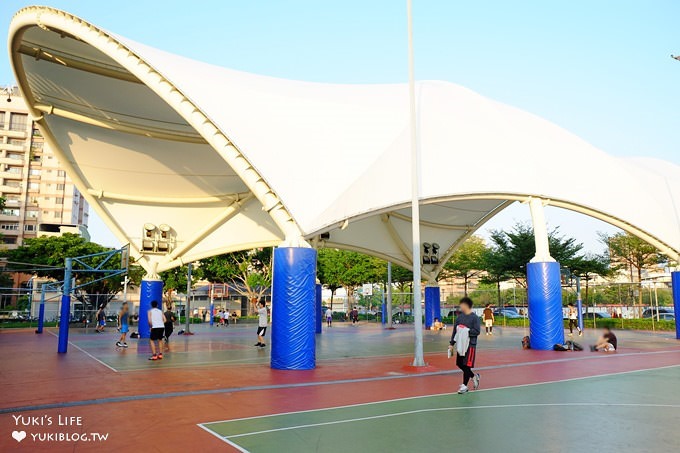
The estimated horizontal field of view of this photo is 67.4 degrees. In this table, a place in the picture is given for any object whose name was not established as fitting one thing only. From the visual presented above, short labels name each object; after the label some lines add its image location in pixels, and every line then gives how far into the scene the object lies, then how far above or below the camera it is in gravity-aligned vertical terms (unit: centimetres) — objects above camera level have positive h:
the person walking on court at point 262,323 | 1933 -106
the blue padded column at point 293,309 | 1368 -38
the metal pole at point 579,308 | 2727 -71
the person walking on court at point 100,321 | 3365 -176
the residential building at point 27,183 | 7975 +1827
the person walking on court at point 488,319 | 2839 -135
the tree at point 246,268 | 4922 +263
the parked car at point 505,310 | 4566 -143
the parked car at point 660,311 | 3850 -124
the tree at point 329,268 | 5406 +286
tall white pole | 1382 +242
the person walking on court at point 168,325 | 1875 -109
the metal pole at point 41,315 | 3041 -120
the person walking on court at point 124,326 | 1955 -117
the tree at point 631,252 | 4500 +383
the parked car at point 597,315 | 3816 -158
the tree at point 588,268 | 4031 +215
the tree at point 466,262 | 5053 +327
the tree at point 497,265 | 4269 +255
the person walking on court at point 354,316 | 4944 -202
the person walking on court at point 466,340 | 962 -85
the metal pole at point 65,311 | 1747 -53
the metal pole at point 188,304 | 2972 -50
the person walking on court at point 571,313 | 2438 -87
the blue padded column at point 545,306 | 1884 -42
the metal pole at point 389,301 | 3915 -51
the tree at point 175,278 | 5266 +177
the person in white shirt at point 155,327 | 1545 -96
